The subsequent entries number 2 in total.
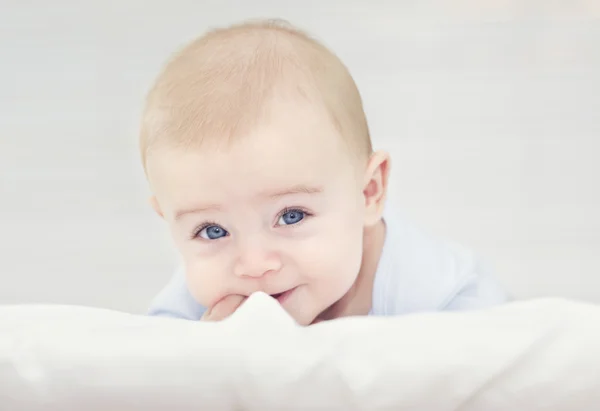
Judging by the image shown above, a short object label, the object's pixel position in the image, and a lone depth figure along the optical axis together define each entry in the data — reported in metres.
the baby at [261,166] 0.82
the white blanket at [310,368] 0.67
